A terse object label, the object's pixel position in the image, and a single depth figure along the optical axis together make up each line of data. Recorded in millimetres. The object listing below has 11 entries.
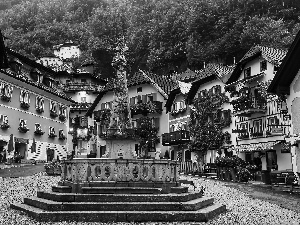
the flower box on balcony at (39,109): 49694
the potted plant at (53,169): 28336
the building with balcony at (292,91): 24812
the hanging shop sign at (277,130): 37853
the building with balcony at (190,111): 47031
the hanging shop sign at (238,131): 42409
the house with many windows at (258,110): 38938
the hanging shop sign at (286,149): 28812
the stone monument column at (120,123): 18375
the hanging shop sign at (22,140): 44769
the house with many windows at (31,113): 43125
